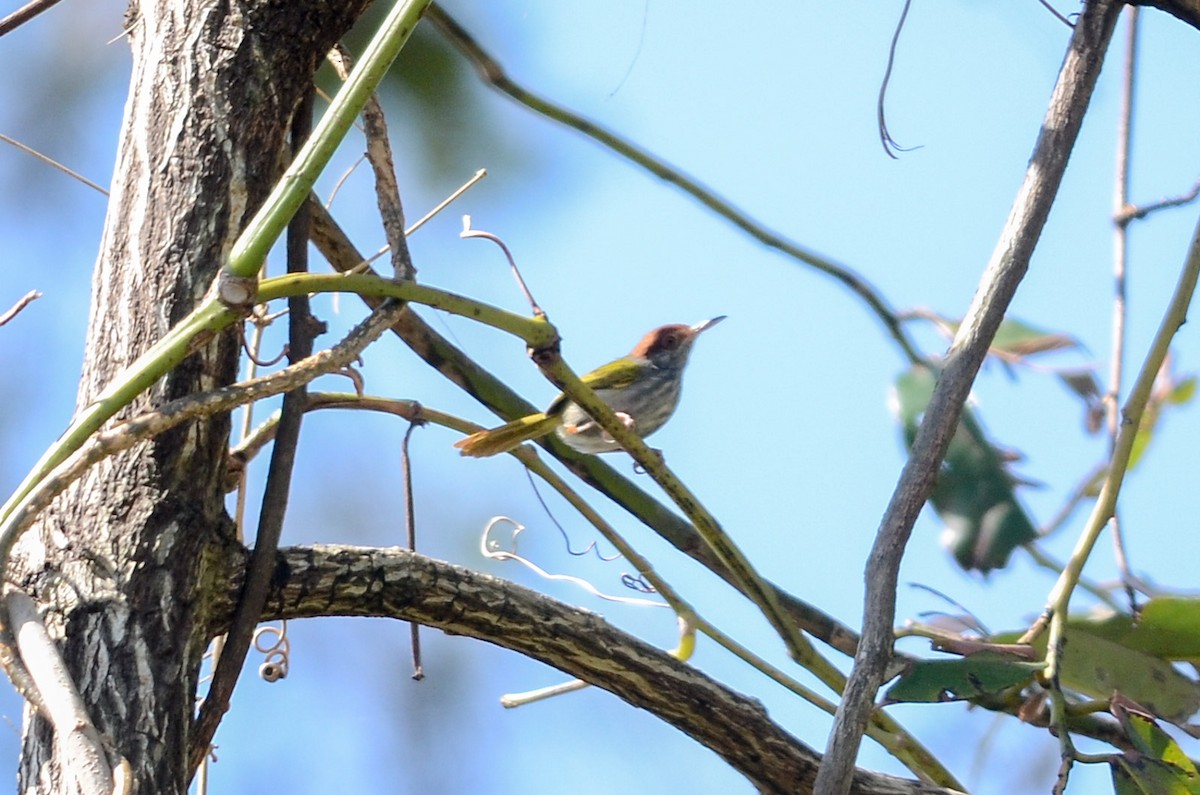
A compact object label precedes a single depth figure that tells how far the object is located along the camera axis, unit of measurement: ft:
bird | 24.89
